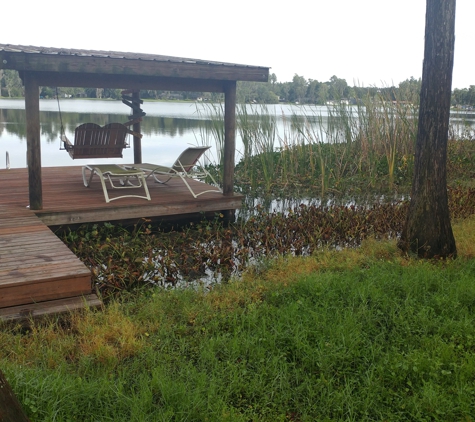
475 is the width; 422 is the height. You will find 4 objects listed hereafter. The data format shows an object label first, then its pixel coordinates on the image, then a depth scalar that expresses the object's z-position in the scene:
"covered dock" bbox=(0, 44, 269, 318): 5.36
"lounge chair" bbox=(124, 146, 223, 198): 6.94
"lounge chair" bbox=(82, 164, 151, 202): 6.34
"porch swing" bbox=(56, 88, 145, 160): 6.84
